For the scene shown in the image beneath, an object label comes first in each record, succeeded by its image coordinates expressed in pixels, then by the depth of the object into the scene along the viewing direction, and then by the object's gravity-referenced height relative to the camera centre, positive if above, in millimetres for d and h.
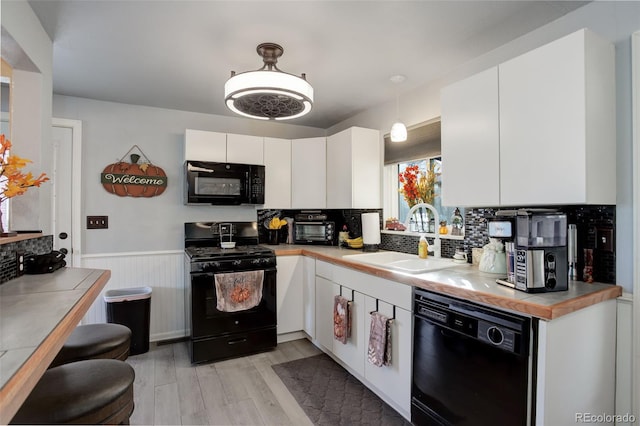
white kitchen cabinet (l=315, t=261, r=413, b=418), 1940 -797
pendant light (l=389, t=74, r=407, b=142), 2537 +637
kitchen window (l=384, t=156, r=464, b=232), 2852 +237
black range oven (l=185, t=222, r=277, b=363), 2699 -780
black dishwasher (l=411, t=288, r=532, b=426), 1368 -730
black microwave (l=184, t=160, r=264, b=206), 3078 +280
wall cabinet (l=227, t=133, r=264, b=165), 3286 +647
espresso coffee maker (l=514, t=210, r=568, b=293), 1498 -190
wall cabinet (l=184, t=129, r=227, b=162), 3121 +645
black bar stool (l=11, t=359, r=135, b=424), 947 -577
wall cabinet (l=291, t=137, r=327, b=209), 3475 +416
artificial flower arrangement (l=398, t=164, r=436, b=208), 2766 +238
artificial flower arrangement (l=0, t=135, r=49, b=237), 1313 +148
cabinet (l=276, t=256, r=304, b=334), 3104 -789
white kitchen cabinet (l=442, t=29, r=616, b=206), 1477 +424
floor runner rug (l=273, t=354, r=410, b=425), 2002 -1275
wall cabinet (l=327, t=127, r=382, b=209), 3098 +424
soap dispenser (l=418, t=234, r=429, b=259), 2545 -282
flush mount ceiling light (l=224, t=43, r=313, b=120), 1808 +689
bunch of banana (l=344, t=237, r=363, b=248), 3236 -310
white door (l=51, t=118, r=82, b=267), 2918 +210
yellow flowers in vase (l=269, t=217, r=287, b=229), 3637 -128
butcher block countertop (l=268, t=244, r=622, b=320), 1327 -369
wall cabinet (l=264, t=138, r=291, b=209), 3470 +420
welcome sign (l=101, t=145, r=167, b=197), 3098 +320
